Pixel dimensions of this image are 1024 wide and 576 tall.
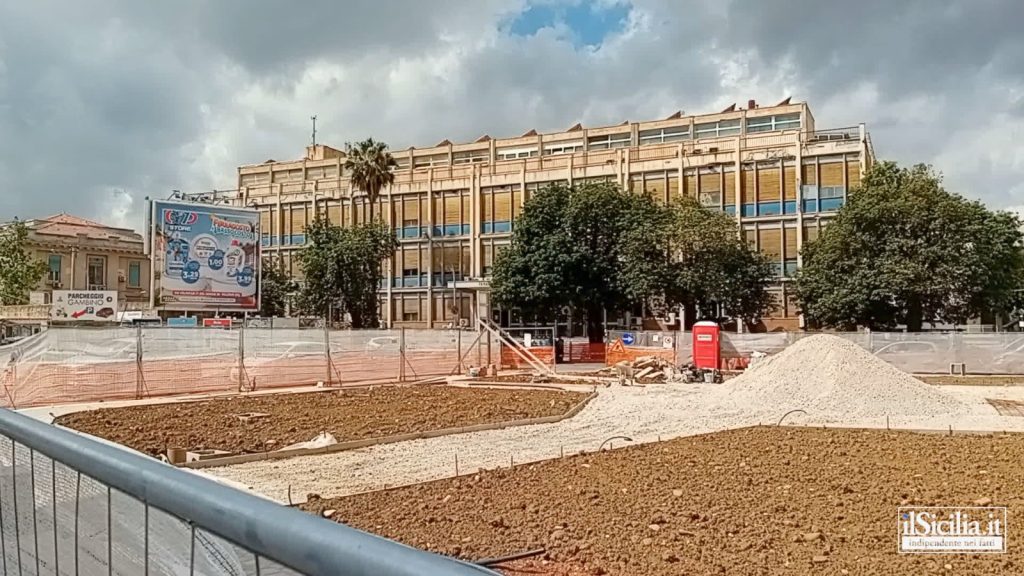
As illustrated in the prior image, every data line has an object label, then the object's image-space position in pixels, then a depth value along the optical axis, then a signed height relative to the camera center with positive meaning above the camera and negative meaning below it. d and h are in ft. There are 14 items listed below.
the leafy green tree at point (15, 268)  181.27 +9.87
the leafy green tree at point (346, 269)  188.85 +9.43
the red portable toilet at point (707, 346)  101.86 -5.27
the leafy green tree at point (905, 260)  131.23 +7.34
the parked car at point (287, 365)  91.20 -6.53
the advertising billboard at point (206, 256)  114.93 +7.93
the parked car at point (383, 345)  101.45 -4.72
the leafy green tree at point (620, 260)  152.46 +8.97
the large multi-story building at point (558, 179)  178.90 +30.33
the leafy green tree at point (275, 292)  211.00 +4.39
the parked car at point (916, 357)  111.04 -7.48
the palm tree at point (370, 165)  204.44 +36.46
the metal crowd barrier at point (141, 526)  5.29 -1.91
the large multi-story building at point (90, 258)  227.61 +15.42
